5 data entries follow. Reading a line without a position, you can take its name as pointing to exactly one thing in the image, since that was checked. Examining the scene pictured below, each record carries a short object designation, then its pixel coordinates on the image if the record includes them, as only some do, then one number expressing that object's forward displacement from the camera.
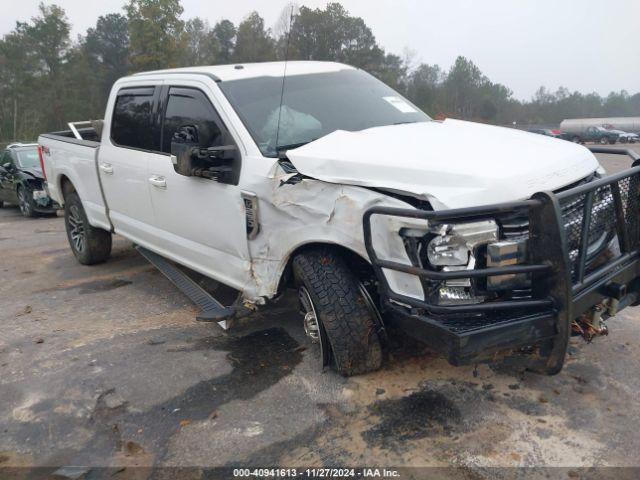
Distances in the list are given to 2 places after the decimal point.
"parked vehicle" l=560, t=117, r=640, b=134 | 58.66
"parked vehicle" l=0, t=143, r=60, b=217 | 12.08
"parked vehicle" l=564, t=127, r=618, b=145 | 48.12
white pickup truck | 2.69
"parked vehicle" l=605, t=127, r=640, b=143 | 47.52
